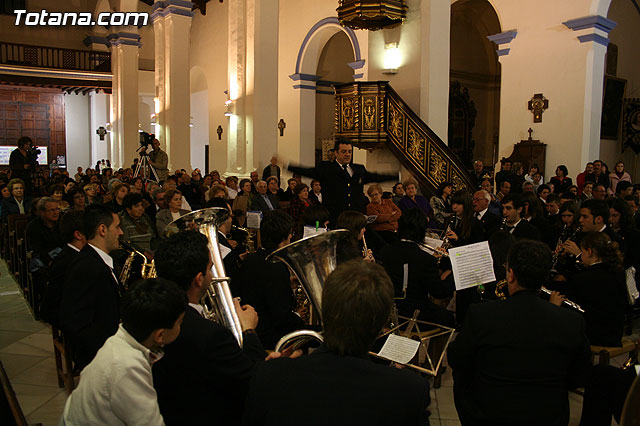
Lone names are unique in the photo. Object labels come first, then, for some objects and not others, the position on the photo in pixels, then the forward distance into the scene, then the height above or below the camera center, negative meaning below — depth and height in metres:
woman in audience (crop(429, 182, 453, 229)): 7.02 -0.53
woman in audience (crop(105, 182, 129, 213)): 6.09 -0.39
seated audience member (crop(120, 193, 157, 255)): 5.32 -0.64
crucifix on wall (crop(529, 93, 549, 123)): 11.98 +1.31
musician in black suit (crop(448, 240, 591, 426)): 2.17 -0.77
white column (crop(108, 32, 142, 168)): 16.50 +2.04
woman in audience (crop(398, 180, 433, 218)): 7.32 -0.51
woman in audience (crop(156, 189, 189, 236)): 5.74 -0.54
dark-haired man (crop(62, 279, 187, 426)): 1.62 -0.62
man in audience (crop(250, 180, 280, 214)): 7.73 -0.56
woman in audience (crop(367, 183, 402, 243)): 6.48 -0.60
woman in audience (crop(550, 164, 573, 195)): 9.84 -0.29
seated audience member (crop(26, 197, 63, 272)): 5.05 -0.73
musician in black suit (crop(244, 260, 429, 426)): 1.32 -0.54
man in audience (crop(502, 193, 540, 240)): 4.82 -0.43
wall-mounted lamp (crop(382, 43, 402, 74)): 8.95 +1.72
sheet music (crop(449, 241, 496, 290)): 3.28 -0.61
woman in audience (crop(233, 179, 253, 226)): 7.07 -0.58
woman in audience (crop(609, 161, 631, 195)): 10.65 -0.22
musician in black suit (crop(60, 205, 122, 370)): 2.56 -0.66
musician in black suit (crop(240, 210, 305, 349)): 3.12 -0.73
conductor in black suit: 5.23 -0.17
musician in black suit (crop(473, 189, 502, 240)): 5.20 -0.51
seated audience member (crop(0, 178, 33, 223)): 7.30 -0.59
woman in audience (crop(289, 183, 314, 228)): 7.59 -0.56
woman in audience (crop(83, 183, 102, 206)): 7.03 -0.45
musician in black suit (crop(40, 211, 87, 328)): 3.08 -0.60
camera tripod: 11.24 -0.21
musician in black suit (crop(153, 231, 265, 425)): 1.86 -0.74
